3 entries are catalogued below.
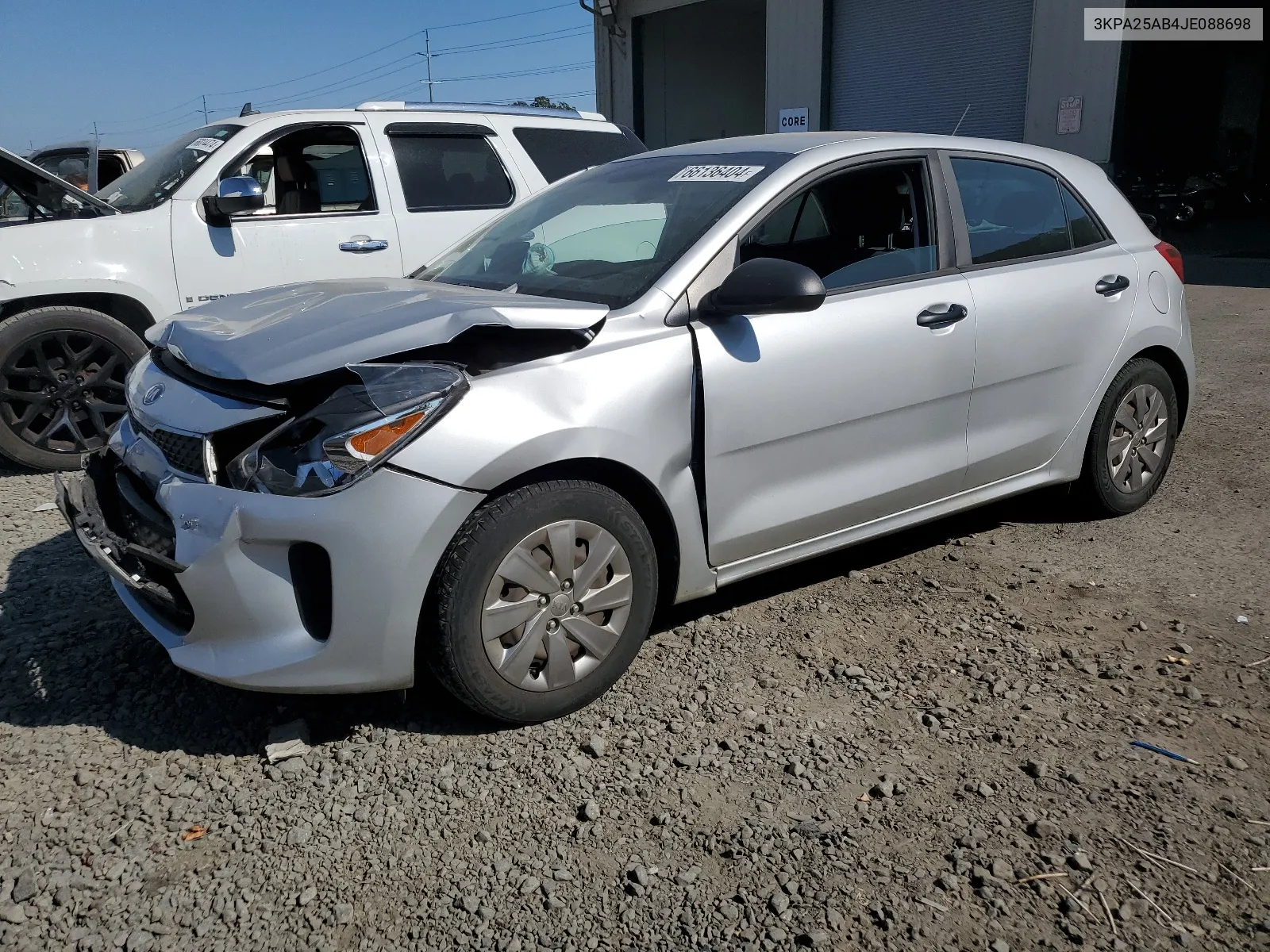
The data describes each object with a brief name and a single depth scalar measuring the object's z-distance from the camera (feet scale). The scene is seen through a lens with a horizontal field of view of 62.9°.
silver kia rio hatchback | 8.90
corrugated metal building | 54.29
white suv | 17.98
